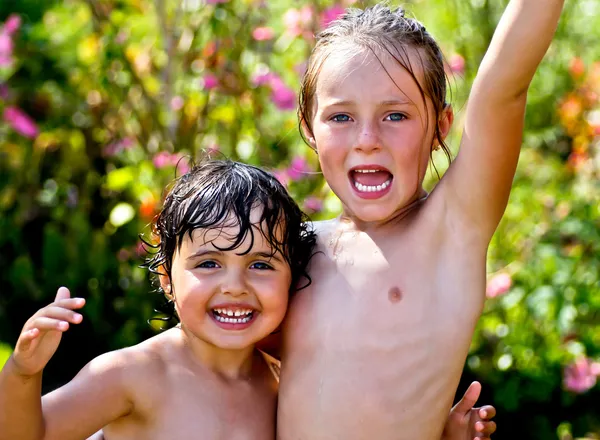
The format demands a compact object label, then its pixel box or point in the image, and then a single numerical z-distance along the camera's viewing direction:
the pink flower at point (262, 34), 4.79
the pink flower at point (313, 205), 4.44
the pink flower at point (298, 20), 4.68
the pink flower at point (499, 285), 4.10
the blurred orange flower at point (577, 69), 5.57
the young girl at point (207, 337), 2.31
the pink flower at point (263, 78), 4.83
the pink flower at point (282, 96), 4.68
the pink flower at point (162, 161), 4.69
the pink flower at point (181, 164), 4.60
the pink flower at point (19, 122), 5.37
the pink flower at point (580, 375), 3.88
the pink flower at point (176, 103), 5.15
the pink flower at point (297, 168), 4.59
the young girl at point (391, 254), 2.23
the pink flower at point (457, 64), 4.62
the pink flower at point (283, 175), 4.55
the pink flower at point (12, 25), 5.23
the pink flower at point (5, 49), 5.11
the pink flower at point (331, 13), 4.31
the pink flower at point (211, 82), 4.95
